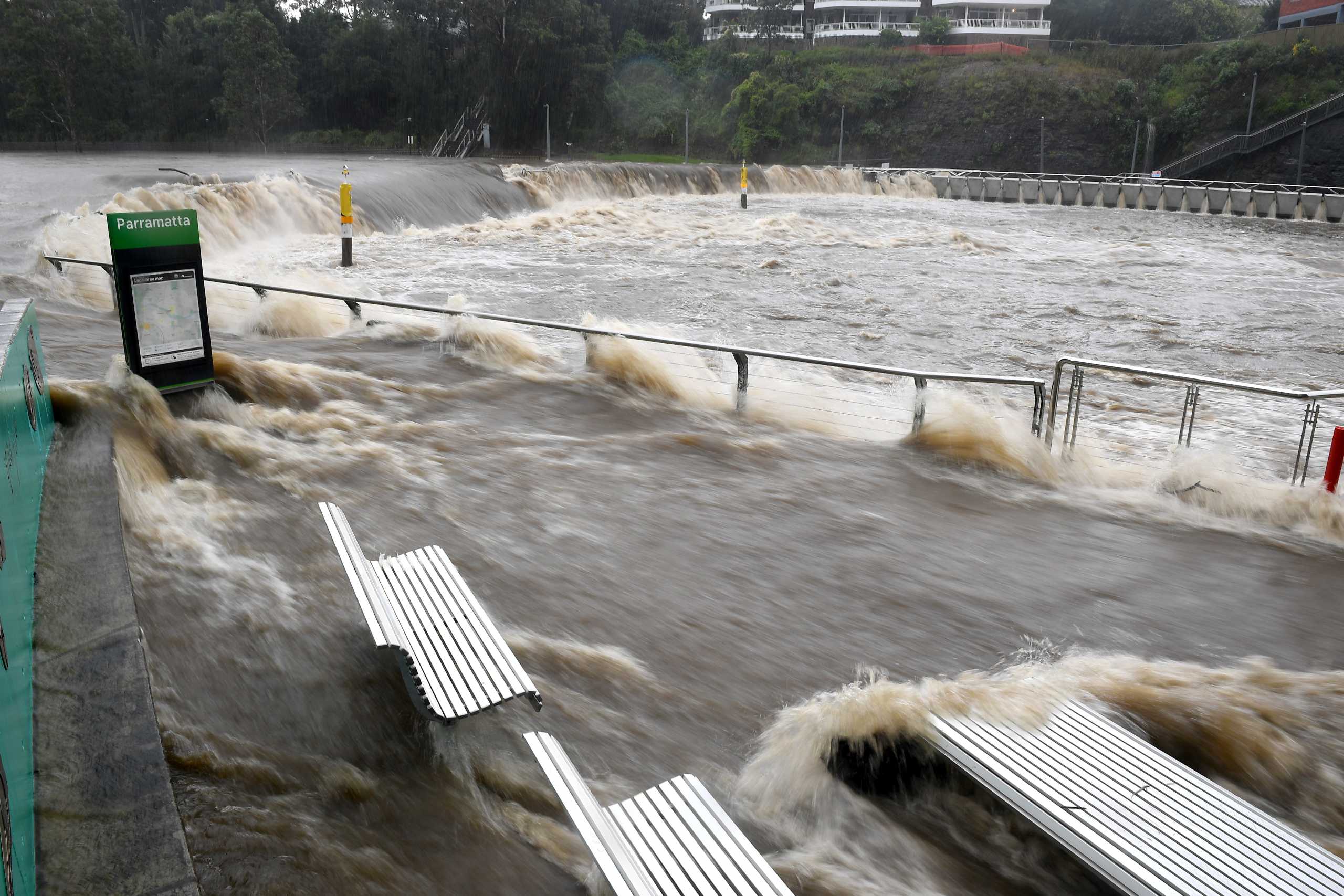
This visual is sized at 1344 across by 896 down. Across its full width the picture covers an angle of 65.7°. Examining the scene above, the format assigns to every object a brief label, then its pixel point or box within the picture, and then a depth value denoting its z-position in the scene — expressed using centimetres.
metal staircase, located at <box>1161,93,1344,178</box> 5766
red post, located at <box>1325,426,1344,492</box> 717
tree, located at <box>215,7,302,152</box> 7206
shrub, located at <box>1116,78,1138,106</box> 7062
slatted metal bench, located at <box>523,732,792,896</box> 307
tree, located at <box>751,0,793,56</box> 8969
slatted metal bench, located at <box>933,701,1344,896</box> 339
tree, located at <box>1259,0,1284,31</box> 8394
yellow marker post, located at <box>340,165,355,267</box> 1938
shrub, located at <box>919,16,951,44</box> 8619
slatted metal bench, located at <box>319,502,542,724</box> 417
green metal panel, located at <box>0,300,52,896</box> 275
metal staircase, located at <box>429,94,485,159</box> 7438
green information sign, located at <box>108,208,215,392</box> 805
